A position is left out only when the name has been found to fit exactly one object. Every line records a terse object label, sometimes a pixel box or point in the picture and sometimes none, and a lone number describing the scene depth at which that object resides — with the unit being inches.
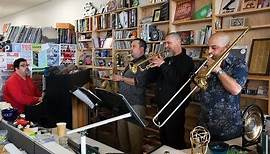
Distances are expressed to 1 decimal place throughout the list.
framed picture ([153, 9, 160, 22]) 176.7
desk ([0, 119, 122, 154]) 76.2
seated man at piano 171.3
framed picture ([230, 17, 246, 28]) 132.6
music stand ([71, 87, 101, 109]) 95.5
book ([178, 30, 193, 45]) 157.9
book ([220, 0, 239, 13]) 135.4
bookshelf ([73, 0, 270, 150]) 127.6
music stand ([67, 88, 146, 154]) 62.8
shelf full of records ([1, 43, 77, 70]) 223.3
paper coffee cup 88.7
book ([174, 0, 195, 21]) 158.9
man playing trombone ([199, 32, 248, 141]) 94.8
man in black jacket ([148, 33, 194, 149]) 129.3
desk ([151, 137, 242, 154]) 79.3
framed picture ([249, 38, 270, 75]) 122.2
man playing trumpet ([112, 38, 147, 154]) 145.6
